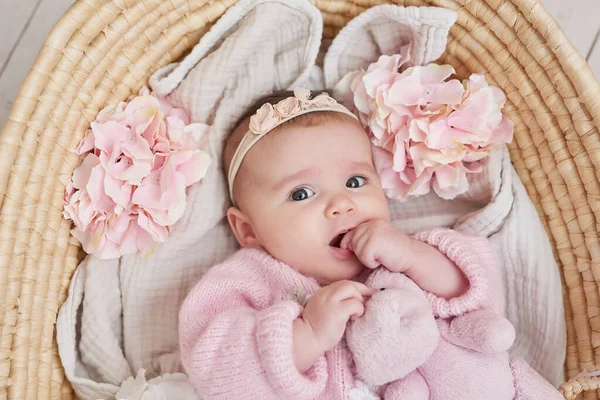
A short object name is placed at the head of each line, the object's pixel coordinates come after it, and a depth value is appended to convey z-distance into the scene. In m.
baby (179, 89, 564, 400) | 0.57
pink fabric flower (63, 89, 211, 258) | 0.66
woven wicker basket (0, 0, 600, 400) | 0.63
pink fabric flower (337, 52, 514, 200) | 0.68
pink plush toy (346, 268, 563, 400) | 0.57
